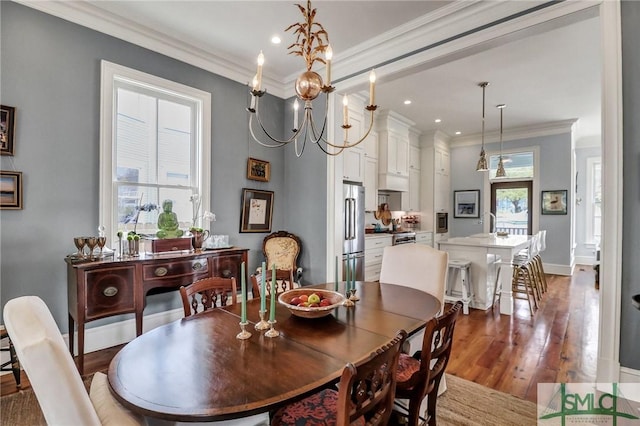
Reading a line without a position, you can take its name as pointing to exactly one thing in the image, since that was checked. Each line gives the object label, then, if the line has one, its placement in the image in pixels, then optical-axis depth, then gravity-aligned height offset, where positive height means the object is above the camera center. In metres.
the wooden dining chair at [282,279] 3.14 -0.71
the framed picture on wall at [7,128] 2.28 +0.62
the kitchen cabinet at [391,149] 5.66 +1.25
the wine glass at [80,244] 2.36 -0.25
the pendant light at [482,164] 4.68 +0.79
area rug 1.87 -1.27
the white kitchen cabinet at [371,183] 5.37 +0.57
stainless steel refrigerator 3.99 -0.15
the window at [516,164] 6.80 +1.19
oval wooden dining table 0.91 -0.56
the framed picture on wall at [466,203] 7.29 +0.29
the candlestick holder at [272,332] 1.36 -0.54
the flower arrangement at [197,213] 3.19 -0.01
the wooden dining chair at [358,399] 0.87 -0.59
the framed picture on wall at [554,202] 6.33 +0.30
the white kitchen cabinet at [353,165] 4.38 +0.76
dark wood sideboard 2.25 -0.57
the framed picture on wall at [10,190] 2.27 +0.15
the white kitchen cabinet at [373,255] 4.87 -0.67
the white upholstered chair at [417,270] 2.18 -0.43
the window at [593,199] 7.44 +0.43
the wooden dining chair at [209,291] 1.77 -0.49
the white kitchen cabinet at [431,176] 6.87 +0.90
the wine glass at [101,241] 2.44 -0.24
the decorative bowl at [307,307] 1.51 -0.47
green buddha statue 2.88 -0.09
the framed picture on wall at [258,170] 3.84 +0.56
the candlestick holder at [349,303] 1.80 -0.53
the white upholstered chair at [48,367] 0.74 -0.38
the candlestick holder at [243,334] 1.34 -0.54
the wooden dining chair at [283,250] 3.86 -0.47
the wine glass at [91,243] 2.38 -0.25
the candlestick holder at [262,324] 1.41 -0.52
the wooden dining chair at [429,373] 1.26 -0.73
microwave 7.07 -0.19
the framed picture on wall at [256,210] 3.81 +0.04
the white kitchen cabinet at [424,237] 6.40 -0.49
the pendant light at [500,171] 4.90 +0.72
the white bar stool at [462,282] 3.90 -0.89
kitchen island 3.83 -0.62
